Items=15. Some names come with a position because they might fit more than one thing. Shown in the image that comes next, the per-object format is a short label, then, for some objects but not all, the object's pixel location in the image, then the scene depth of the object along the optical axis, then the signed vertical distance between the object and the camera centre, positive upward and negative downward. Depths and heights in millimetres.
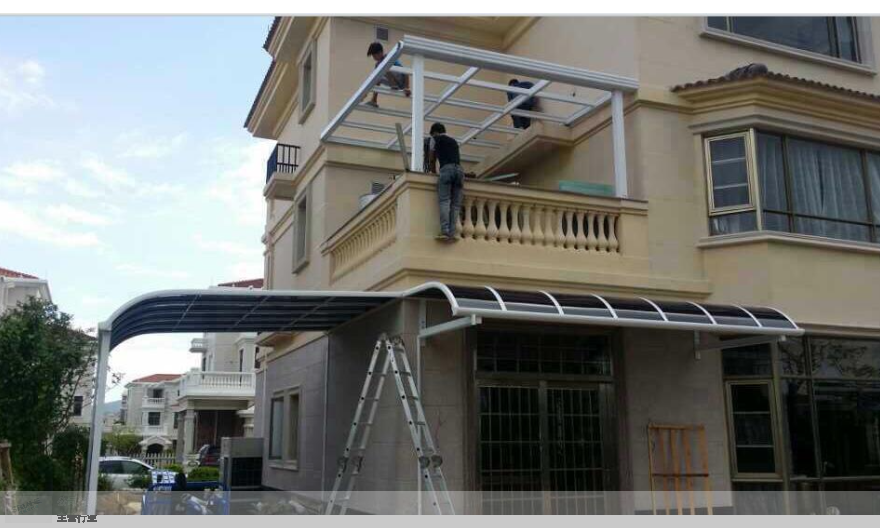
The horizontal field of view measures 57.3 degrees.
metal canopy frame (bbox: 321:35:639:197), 10547 +4948
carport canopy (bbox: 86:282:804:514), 8469 +1462
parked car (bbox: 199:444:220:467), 32553 -828
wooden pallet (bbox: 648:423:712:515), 10492 -357
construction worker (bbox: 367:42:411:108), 12117 +5359
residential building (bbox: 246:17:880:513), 10000 +2161
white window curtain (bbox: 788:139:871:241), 11836 +3619
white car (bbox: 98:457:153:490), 24641 -934
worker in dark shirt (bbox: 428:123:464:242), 9922 +2937
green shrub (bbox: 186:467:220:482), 25656 -1201
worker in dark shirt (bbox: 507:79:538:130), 14021 +5619
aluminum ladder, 8672 +45
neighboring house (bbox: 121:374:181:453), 61000 +2204
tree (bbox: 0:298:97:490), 11930 +670
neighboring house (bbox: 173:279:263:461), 39594 +1502
